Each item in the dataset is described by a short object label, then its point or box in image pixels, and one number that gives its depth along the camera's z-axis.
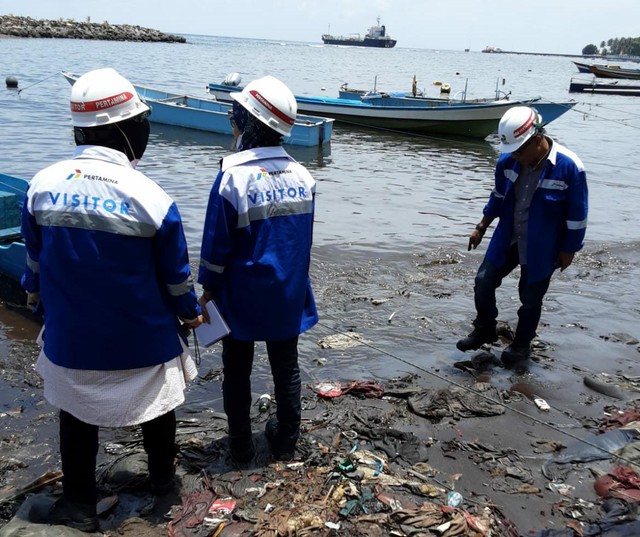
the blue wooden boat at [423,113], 21.14
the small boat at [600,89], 44.28
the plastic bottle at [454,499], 3.36
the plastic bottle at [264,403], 4.44
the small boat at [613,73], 56.22
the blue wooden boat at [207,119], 17.44
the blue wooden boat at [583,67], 62.09
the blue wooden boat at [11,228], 6.38
